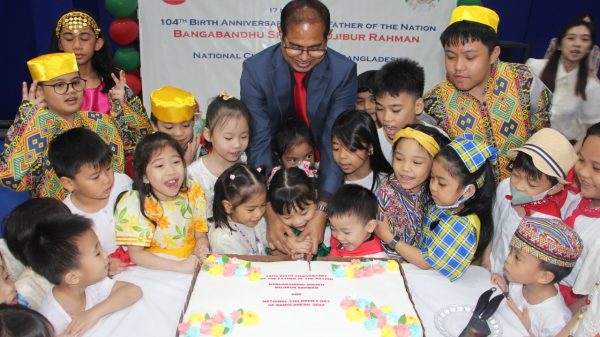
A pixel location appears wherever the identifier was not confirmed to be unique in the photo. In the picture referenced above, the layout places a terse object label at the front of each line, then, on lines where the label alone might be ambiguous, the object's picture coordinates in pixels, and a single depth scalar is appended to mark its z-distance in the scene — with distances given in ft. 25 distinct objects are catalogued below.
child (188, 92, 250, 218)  8.36
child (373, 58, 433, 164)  8.41
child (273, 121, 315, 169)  8.84
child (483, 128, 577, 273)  6.68
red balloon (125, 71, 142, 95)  15.58
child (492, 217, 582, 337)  5.81
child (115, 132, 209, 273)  6.68
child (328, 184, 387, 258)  7.13
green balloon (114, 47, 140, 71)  15.42
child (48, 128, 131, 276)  7.20
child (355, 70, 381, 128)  9.73
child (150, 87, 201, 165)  8.68
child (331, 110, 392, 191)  8.14
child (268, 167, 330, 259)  7.42
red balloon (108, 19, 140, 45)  14.82
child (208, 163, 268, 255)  7.30
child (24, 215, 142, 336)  5.59
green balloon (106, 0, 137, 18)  14.47
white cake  5.18
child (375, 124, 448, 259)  7.22
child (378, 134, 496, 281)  6.38
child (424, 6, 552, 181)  8.23
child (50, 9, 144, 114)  9.87
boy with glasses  8.05
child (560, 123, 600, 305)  6.45
